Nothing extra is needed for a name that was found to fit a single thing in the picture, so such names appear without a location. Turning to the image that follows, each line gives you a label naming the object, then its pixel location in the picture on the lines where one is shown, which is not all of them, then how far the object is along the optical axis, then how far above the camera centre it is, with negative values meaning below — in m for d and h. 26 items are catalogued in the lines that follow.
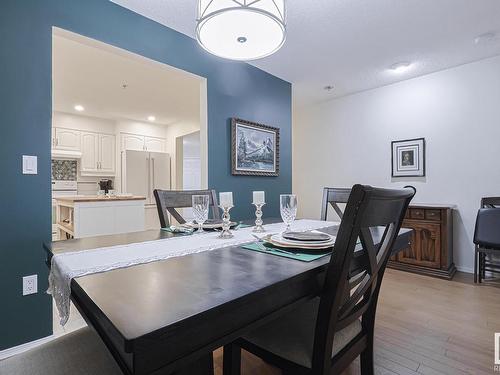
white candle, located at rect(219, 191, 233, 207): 1.43 -0.08
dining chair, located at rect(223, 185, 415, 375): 0.77 -0.47
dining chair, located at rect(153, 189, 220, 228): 1.73 -0.11
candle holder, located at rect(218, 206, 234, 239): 1.36 -0.21
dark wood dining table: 0.48 -0.25
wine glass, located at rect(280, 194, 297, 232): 1.42 -0.11
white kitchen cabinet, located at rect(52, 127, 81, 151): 5.01 +0.88
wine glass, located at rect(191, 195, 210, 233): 1.39 -0.11
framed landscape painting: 2.97 +0.43
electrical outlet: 1.71 -0.62
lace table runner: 0.80 -0.25
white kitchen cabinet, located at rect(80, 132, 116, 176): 5.35 +0.64
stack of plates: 1.04 -0.22
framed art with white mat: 3.41 +0.35
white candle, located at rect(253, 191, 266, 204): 1.57 -0.07
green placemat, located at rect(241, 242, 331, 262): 0.95 -0.25
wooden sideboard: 2.93 -0.64
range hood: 4.95 +0.59
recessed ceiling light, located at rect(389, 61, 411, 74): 3.10 +1.37
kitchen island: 3.30 -0.38
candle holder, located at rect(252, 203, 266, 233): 1.57 -0.22
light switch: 1.71 +0.14
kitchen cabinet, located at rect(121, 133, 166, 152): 5.65 +0.93
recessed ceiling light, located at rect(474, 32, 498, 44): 2.51 +1.37
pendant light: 1.29 +0.83
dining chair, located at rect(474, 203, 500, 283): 2.59 -0.49
